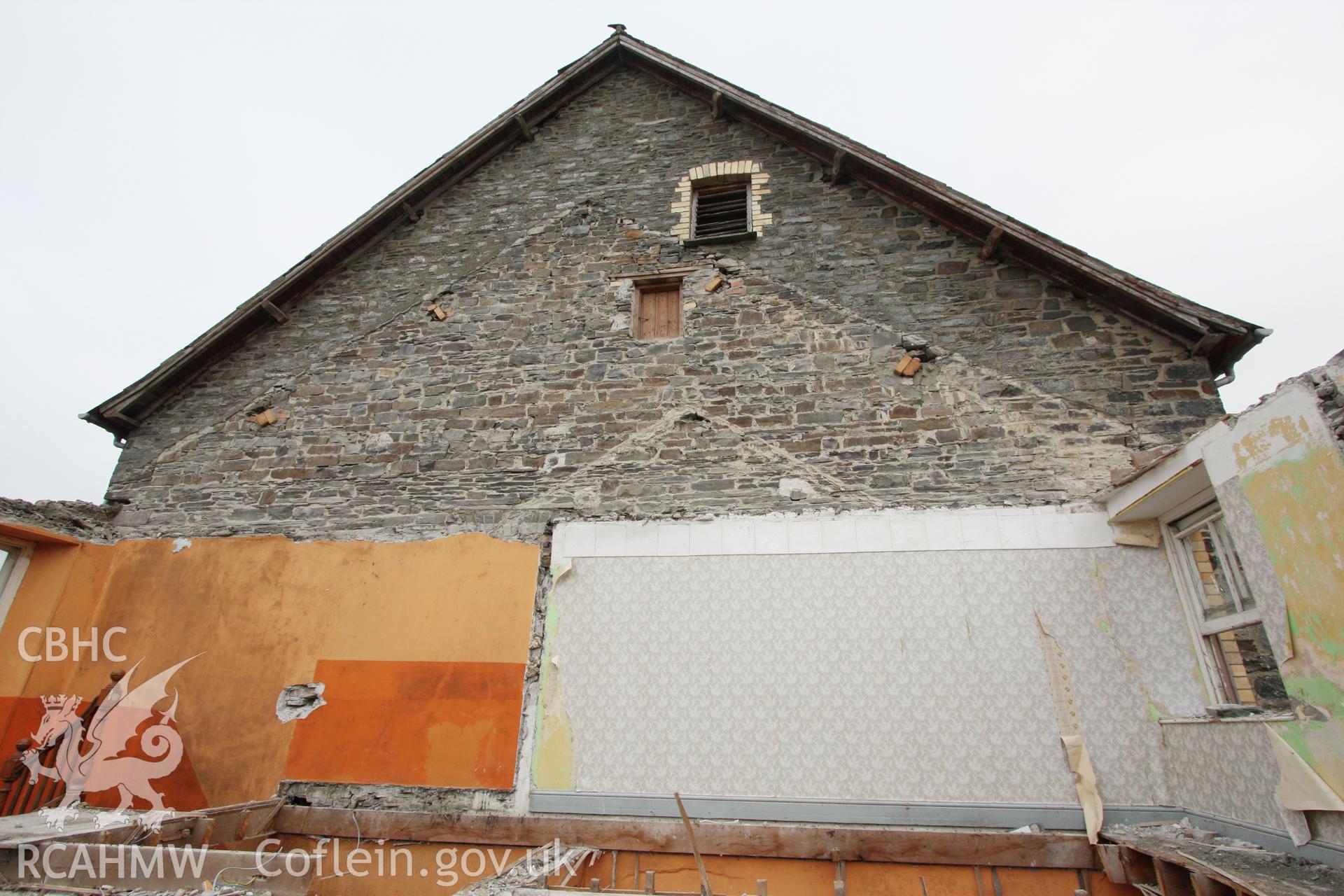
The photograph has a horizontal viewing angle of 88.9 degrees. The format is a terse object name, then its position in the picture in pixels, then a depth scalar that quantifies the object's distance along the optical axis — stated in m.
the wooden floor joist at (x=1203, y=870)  3.34
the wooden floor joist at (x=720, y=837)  4.75
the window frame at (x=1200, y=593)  4.79
